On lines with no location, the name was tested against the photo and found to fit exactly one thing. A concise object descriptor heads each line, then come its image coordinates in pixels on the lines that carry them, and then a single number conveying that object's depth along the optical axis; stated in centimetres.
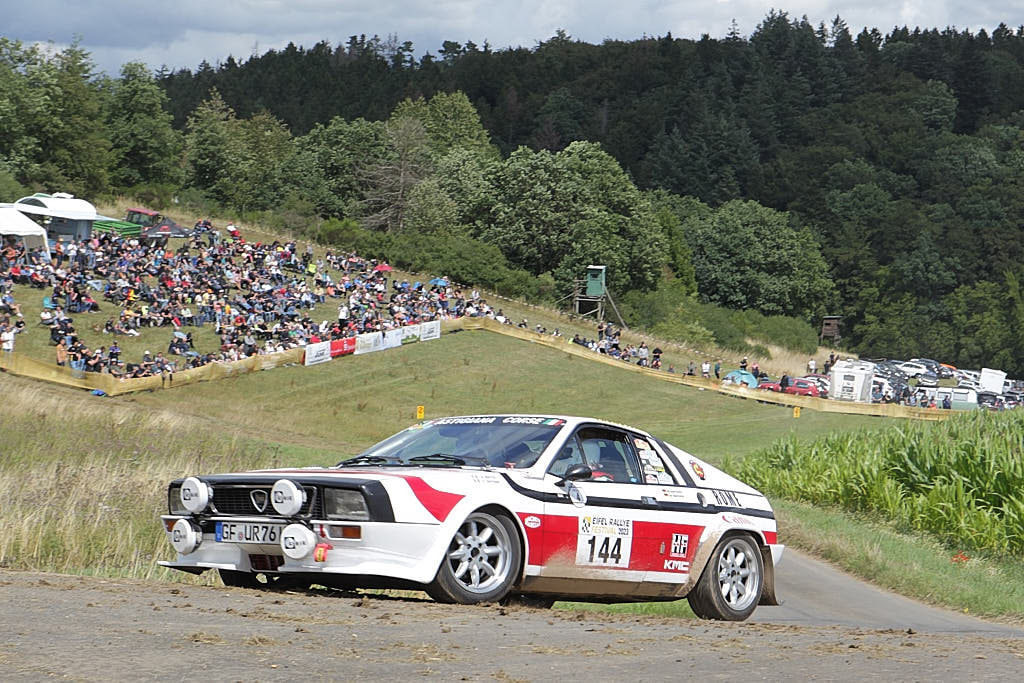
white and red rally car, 811
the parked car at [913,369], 9125
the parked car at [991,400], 6482
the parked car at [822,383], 5745
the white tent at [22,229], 5278
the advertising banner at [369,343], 5100
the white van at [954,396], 6230
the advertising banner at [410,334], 5316
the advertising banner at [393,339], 5222
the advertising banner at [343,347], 4969
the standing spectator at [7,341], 3959
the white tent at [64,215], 6169
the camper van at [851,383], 5688
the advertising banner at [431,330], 5422
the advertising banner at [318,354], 4822
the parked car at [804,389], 5569
